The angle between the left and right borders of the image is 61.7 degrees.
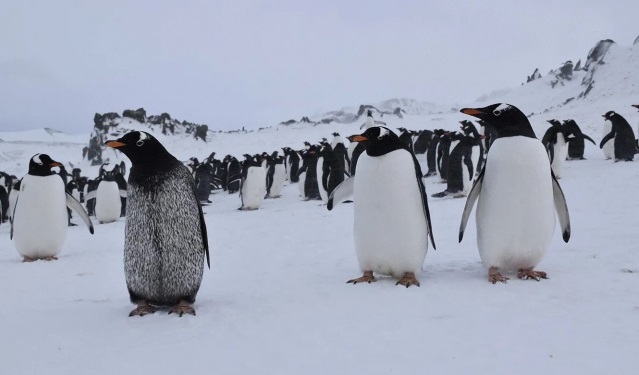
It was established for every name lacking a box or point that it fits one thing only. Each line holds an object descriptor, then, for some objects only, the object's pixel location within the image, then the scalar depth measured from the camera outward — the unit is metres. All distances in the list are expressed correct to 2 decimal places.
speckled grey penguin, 3.37
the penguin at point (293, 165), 18.97
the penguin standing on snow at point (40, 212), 6.16
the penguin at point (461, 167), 10.06
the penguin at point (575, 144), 12.91
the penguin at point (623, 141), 11.77
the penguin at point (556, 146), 11.20
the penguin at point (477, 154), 10.26
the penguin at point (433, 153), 13.85
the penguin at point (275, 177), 15.27
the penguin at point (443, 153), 12.15
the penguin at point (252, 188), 12.54
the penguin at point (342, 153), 14.40
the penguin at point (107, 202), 11.60
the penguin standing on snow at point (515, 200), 3.63
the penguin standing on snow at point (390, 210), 3.77
